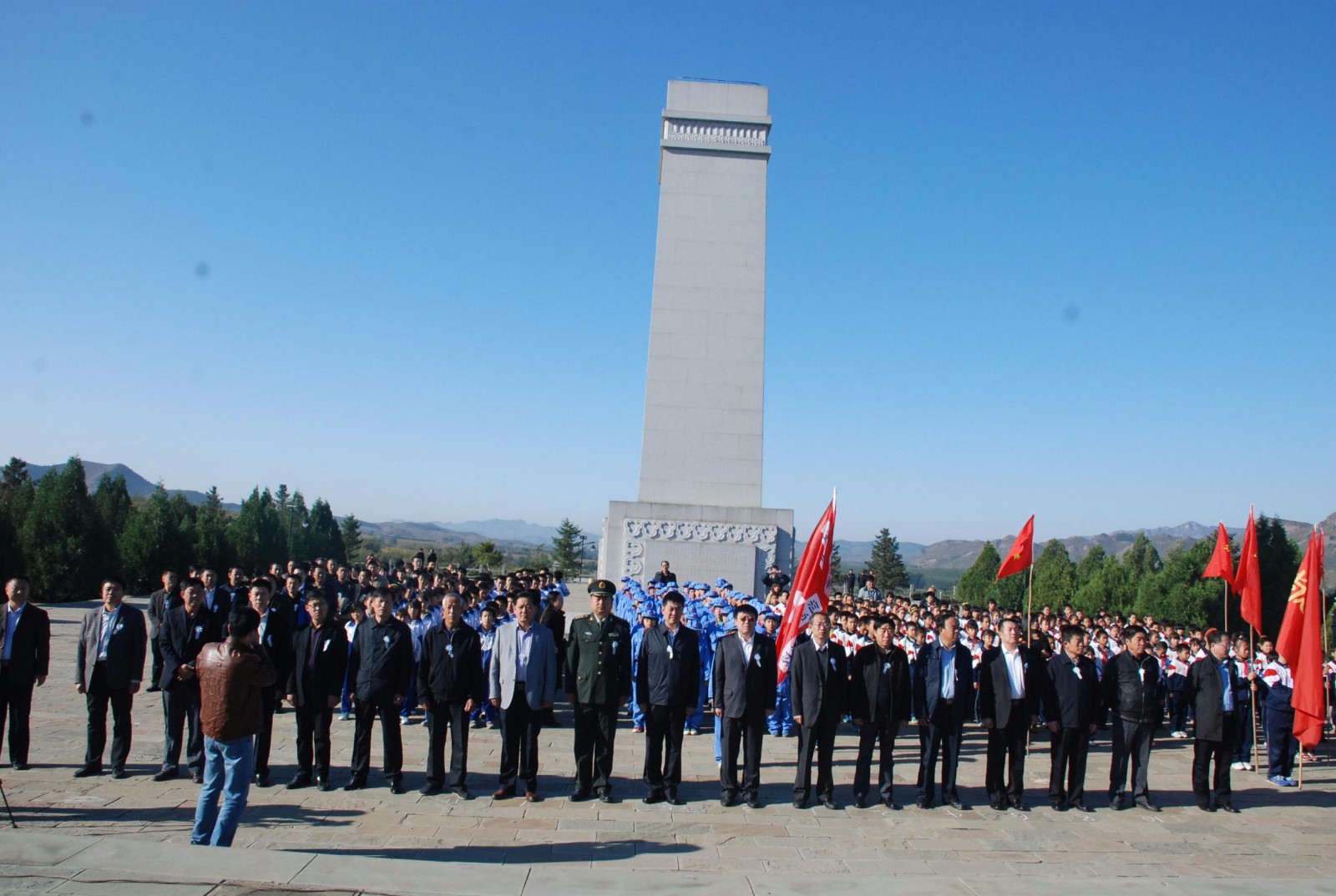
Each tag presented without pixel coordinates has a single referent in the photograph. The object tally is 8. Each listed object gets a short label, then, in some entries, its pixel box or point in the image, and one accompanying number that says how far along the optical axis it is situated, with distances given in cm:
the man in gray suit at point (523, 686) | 719
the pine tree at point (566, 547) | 4893
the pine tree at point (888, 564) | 5803
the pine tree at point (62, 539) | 2170
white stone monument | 2031
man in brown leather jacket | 536
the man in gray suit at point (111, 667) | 734
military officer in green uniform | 723
